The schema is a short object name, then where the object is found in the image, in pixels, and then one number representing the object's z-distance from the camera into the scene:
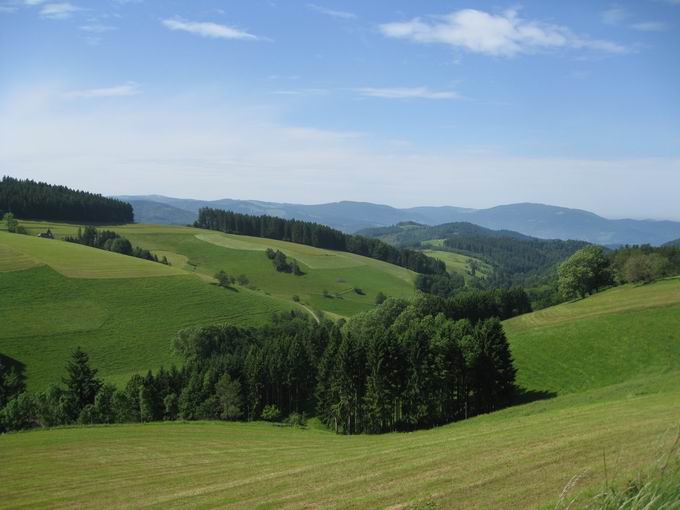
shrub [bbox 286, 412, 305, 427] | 64.41
